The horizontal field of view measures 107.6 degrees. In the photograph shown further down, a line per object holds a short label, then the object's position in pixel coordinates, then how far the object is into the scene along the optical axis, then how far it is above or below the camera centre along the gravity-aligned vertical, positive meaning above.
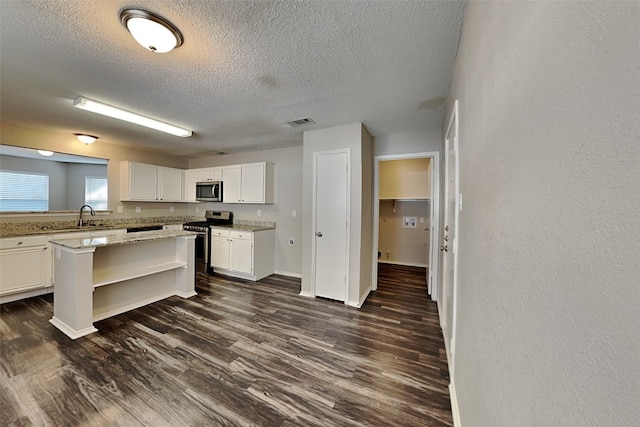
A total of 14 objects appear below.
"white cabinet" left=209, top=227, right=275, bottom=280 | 3.99 -0.75
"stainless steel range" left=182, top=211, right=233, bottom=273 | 4.38 -0.55
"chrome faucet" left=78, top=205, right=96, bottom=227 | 3.84 -0.23
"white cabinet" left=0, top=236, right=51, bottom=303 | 2.90 -0.77
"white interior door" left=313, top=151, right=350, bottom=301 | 3.12 -0.17
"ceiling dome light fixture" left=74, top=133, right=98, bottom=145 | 3.53 +1.07
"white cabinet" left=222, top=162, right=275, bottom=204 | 4.22 +0.51
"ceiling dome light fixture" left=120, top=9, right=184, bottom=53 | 1.36 +1.09
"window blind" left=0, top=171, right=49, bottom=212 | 4.55 +0.34
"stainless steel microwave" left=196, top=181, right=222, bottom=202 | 4.64 +0.38
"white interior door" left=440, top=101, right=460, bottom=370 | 1.64 -0.18
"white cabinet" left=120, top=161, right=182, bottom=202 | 4.32 +0.52
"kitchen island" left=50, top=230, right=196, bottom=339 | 2.28 -0.75
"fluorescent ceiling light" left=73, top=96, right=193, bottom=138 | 2.41 +1.09
